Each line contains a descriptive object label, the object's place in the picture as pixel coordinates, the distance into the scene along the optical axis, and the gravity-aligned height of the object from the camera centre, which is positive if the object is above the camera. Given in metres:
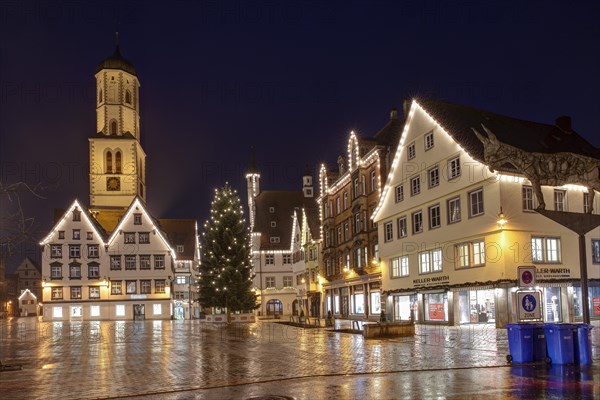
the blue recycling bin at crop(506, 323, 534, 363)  16.38 -1.96
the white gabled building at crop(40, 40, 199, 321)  78.12 +1.03
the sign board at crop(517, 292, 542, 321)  17.81 -1.10
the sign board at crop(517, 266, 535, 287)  17.42 -0.36
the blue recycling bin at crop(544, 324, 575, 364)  15.85 -1.95
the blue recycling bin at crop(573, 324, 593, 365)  15.75 -1.98
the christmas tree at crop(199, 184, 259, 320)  55.09 +1.17
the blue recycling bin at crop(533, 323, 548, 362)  16.44 -1.96
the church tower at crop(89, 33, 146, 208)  89.06 +18.17
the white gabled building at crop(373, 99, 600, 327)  33.22 +2.11
